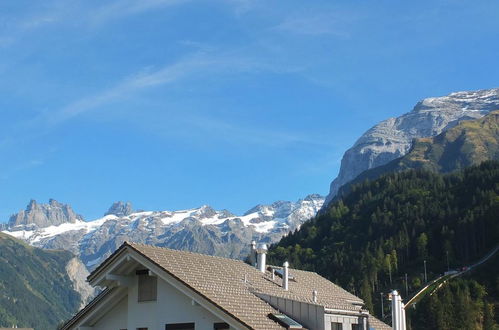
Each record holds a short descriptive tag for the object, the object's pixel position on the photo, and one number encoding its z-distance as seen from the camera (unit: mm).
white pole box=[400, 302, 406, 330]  31398
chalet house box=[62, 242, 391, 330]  27891
